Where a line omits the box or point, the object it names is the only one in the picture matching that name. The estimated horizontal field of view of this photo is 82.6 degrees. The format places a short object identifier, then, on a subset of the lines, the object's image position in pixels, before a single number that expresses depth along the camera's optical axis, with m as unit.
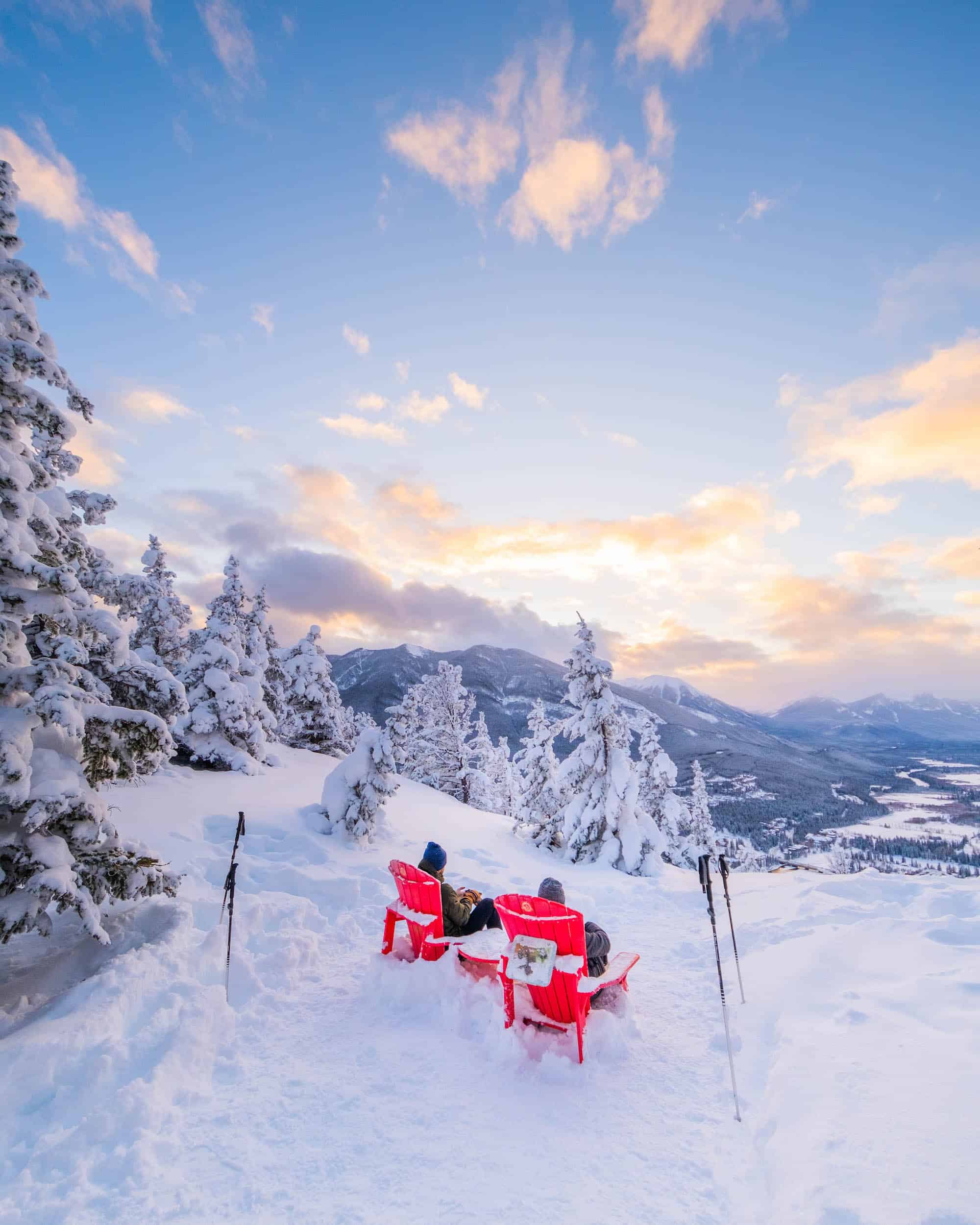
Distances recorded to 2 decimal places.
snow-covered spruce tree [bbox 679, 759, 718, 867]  31.94
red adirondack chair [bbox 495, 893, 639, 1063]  5.47
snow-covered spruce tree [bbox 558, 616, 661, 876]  18.22
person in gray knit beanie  6.36
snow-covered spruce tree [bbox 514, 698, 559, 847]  24.08
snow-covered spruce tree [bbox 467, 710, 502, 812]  35.34
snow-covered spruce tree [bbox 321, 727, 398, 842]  13.30
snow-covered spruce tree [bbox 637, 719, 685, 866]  28.42
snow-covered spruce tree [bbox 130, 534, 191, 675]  23.78
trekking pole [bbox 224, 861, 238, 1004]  6.32
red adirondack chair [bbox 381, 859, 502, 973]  6.81
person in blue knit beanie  7.35
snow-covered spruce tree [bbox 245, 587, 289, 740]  26.19
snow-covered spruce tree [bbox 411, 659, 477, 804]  35.06
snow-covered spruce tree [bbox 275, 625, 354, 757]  29.70
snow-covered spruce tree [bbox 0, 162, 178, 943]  5.27
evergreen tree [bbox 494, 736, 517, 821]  45.34
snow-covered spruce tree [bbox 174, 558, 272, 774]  19.30
